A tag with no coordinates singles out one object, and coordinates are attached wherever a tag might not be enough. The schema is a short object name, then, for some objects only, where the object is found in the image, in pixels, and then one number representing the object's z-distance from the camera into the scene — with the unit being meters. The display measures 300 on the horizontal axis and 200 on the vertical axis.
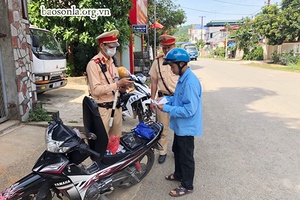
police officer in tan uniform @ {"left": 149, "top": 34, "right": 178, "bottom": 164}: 3.70
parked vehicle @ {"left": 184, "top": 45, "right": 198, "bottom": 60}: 34.84
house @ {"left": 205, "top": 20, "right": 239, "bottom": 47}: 63.54
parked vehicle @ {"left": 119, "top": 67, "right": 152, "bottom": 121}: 4.93
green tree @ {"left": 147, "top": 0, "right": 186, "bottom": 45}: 22.50
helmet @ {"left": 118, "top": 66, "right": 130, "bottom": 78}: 3.43
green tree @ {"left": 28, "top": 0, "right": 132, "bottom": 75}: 9.57
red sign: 12.54
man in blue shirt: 2.68
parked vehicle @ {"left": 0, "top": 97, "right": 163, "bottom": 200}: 2.22
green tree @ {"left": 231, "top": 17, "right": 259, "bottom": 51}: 30.71
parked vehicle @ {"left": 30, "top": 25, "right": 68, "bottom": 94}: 7.02
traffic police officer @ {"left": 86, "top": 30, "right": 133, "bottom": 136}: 2.90
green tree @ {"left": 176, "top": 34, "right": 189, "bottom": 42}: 89.82
